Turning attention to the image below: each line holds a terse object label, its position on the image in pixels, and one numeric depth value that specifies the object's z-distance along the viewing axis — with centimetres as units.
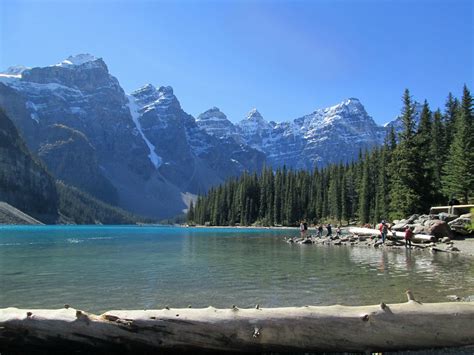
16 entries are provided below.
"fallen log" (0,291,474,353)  724
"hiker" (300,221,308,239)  5585
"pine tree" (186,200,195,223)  19789
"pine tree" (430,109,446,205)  7416
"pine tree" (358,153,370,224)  9981
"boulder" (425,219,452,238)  4041
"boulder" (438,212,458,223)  4384
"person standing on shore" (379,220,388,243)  4266
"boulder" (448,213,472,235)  4125
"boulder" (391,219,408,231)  4618
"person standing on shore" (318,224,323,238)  6203
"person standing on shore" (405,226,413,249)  3978
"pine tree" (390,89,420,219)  5616
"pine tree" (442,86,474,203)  5694
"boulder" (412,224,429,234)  4156
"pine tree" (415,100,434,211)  5672
